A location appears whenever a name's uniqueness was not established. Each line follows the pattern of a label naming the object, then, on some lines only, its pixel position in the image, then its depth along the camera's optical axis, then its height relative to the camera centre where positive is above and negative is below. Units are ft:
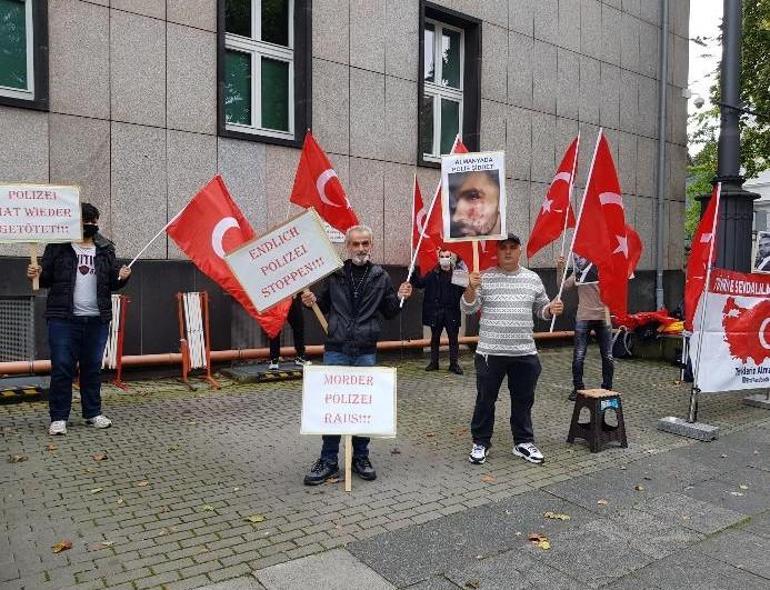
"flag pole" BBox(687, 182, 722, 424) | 22.62 -2.43
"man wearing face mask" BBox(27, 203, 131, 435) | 20.20 -1.35
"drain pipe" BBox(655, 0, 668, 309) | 52.26 +9.04
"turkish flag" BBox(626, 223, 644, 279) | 23.52 +0.72
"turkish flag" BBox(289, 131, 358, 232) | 25.26 +2.83
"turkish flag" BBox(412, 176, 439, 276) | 31.53 +1.16
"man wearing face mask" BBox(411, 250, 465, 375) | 33.47 -1.81
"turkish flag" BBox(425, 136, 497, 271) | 25.16 +1.28
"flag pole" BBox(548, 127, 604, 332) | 20.16 +1.84
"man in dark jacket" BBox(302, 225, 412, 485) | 16.74 -1.24
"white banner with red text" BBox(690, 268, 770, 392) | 23.12 -2.37
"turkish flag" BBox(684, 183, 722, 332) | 22.65 +0.34
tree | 63.05 +17.79
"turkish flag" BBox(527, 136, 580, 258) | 23.77 +1.85
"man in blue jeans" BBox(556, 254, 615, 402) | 26.58 -2.23
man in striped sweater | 17.93 -1.88
